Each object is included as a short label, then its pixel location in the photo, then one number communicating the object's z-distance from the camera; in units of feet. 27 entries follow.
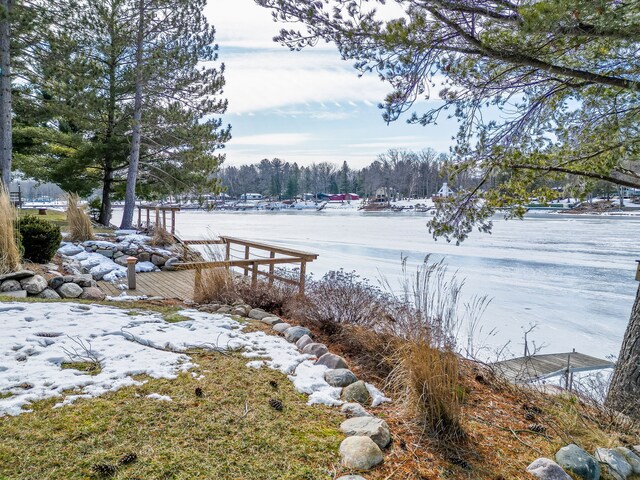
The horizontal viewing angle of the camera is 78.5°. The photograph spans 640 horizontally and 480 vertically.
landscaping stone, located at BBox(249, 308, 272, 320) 14.45
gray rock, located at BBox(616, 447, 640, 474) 7.06
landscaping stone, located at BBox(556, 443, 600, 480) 6.50
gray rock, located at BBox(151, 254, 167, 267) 29.35
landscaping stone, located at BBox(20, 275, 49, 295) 15.67
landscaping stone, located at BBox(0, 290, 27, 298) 14.47
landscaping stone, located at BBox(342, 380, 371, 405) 8.21
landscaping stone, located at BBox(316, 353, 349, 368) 9.53
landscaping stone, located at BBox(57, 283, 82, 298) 16.85
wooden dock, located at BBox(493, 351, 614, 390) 12.40
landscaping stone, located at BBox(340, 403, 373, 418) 7.57
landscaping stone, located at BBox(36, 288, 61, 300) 15.79
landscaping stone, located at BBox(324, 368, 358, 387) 8.82
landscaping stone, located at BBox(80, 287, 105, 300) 17.31
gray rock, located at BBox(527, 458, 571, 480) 6.15
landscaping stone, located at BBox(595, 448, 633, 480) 6.80
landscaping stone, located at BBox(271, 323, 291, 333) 12.55
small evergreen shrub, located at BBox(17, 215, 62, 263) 20.16
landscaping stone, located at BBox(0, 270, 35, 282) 15.45
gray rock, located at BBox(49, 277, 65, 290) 17.06
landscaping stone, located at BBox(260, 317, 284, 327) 13.57
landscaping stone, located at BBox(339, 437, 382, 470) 6.01
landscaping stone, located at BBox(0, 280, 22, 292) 15.06
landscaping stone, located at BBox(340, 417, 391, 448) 6.64
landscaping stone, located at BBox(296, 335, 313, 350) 11.04
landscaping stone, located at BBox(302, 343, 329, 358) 10.41
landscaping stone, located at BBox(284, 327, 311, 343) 11.69
